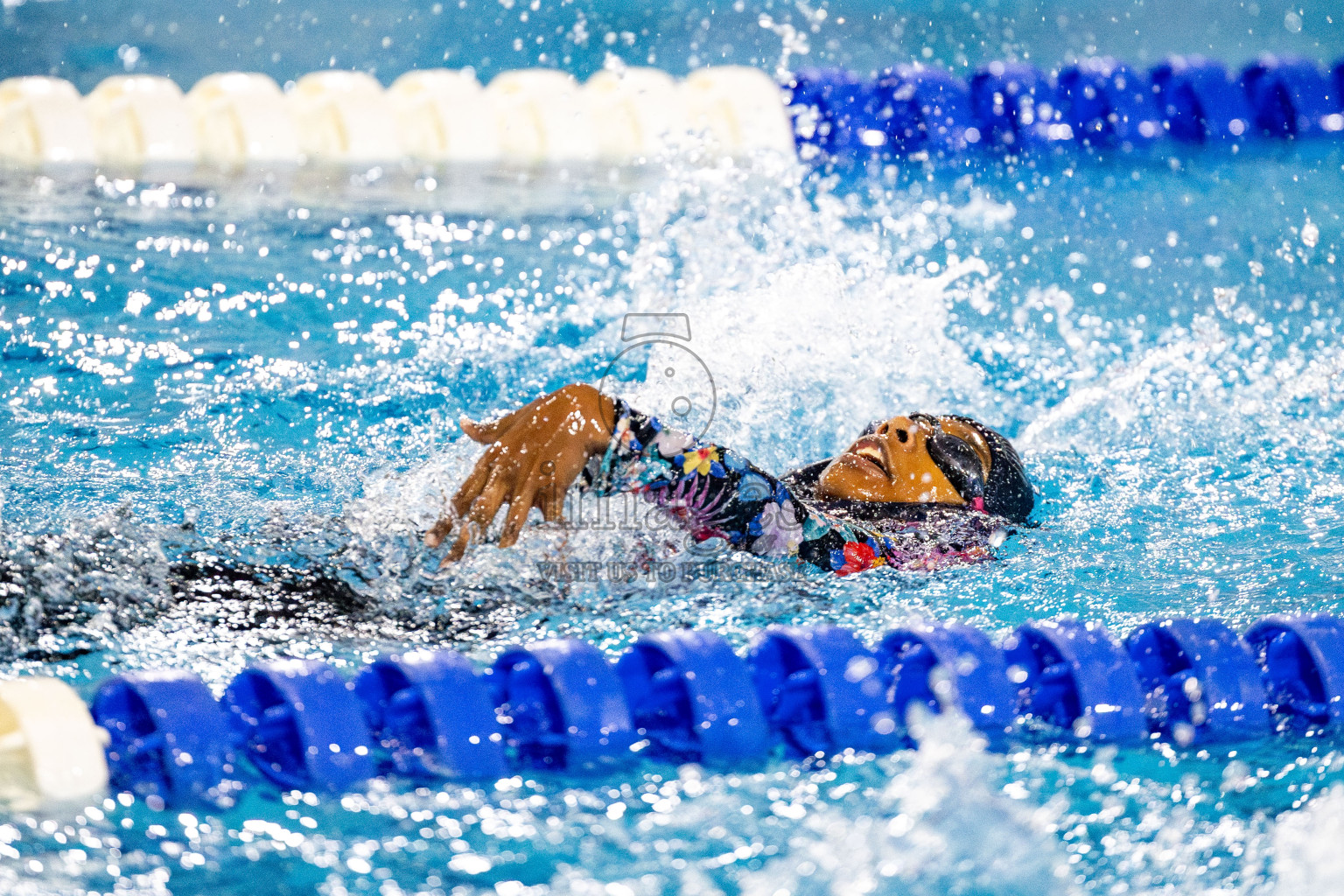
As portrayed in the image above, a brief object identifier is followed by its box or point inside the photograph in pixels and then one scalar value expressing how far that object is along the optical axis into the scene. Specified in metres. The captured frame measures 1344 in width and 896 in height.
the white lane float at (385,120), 9.27
